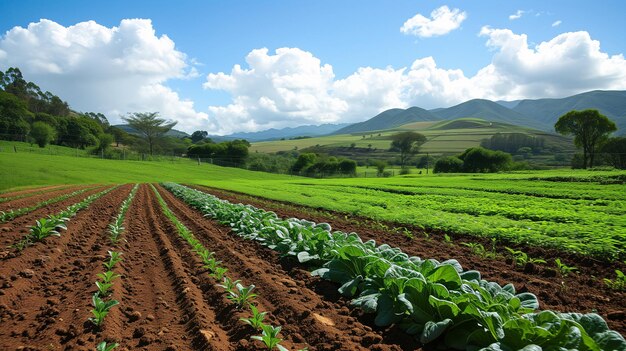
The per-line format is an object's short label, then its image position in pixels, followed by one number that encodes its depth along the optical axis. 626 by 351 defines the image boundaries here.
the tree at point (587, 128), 59.31
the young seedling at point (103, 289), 4.71
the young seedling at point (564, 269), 6.28
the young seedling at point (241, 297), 4.57
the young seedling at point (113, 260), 5.87
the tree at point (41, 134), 67.25
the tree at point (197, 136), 163.23
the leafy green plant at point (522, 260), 6.98
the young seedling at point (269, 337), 3.38
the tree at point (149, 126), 93.17
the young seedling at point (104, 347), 3.27
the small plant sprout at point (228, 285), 4.76
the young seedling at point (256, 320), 3.77
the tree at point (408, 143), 111.75
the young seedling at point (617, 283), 5.59
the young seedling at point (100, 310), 3.99
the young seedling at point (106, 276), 5.03
